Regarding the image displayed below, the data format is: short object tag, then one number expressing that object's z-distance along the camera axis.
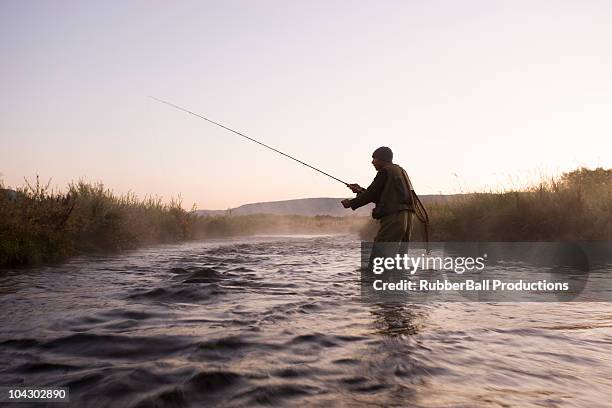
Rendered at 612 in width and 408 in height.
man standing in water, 8.12
